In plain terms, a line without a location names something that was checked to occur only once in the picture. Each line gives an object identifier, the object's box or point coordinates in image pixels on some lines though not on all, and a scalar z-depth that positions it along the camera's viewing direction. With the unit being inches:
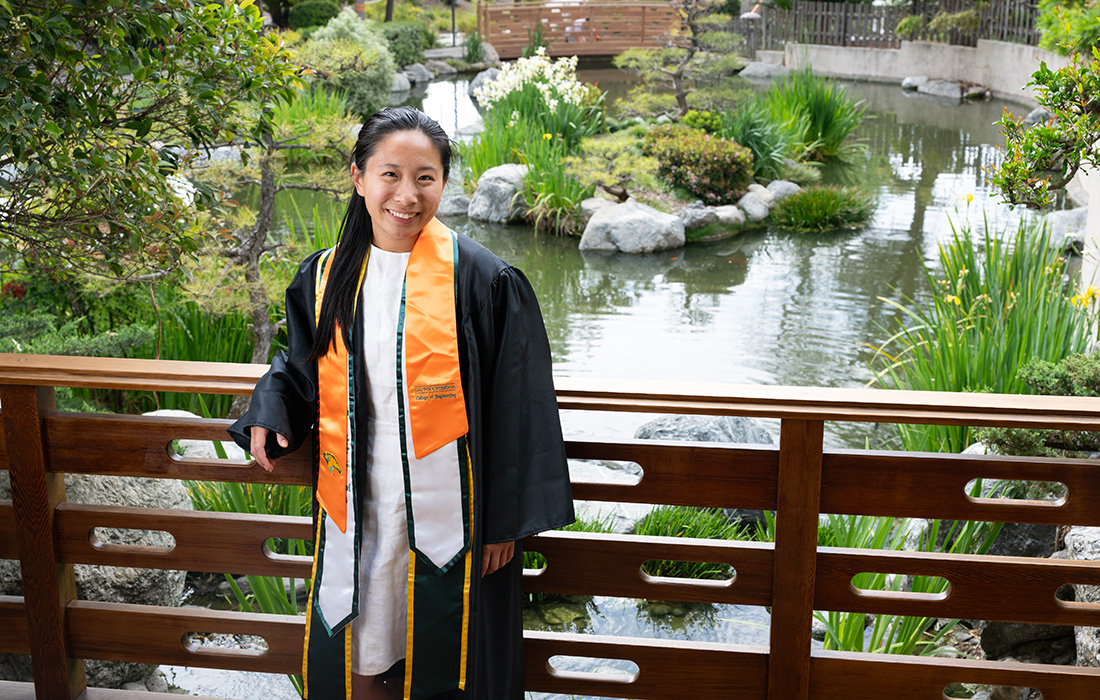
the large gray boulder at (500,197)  353.4
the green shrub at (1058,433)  119.6
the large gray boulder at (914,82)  713.6
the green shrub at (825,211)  347.6
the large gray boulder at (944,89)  668.7
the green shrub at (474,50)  807.7
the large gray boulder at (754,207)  361.7
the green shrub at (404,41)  722.8
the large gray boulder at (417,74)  723.4
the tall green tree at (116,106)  74.6
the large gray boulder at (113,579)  103.3
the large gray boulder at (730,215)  353.4
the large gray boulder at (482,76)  657.4
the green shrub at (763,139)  394.6
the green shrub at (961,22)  692.1
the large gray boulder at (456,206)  374.6
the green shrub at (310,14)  717.9
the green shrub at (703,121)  432.5
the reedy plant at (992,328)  147.9
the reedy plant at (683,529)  139.0
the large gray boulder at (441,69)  773.3
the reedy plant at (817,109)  431.5
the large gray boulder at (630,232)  327.9
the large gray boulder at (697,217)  349.4
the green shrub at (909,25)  723.4
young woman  64.8
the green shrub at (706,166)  366.6
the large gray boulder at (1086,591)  95.2
